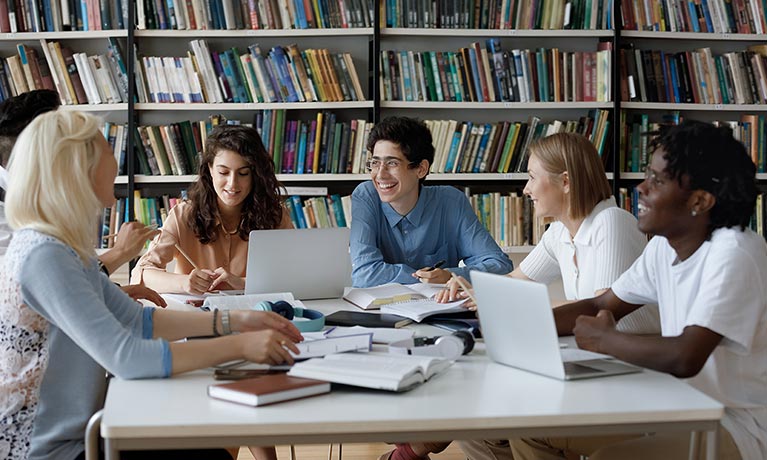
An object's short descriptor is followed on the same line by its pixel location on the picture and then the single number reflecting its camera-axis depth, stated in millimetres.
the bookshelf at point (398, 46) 3957
